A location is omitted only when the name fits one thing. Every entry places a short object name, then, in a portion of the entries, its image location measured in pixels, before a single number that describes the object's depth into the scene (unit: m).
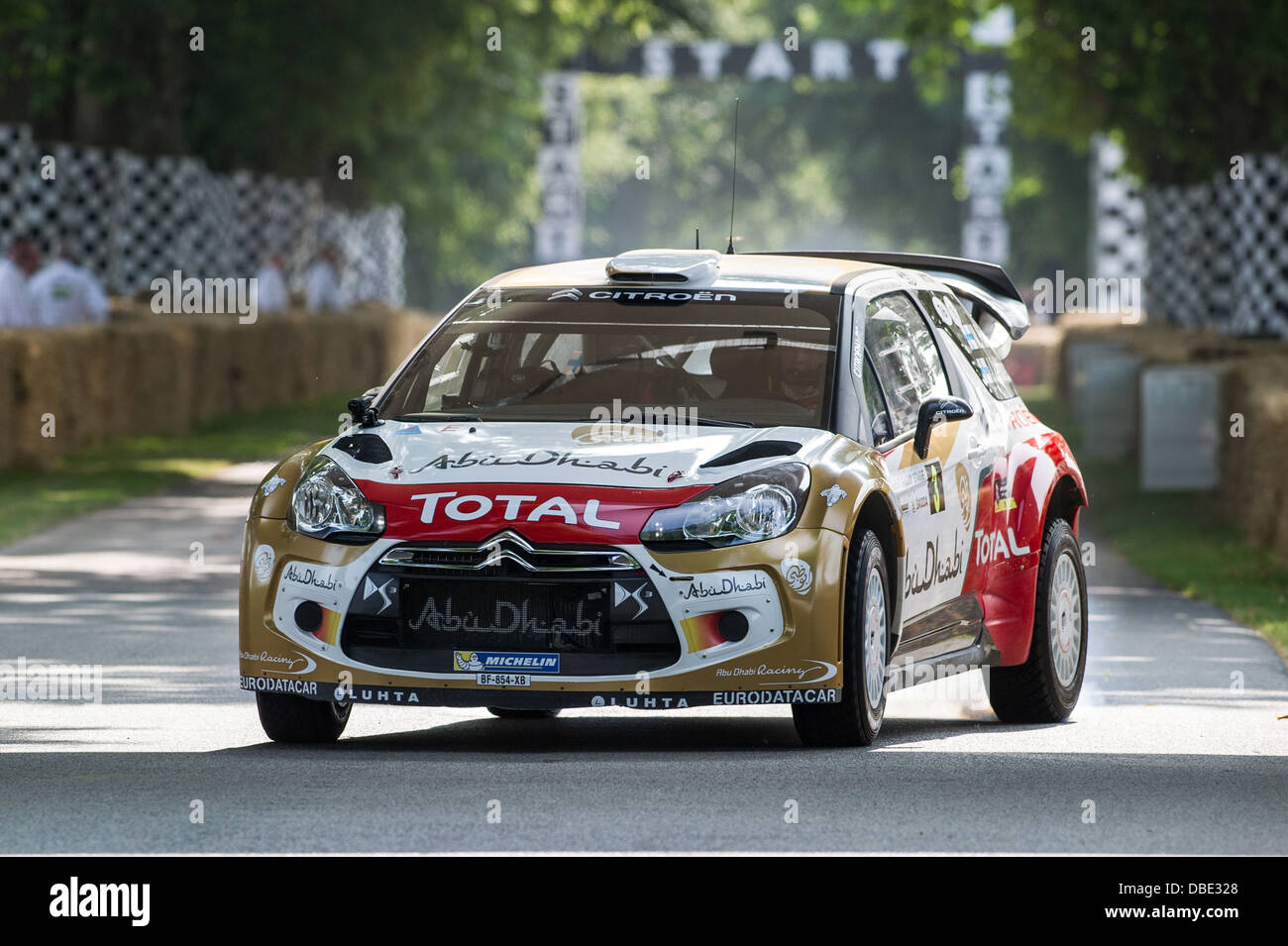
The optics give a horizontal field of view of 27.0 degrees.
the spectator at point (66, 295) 25.77
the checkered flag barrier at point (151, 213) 31.59
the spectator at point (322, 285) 41.12
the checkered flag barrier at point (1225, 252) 30.28
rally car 8.33
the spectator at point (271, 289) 37.91
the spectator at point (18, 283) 24.03
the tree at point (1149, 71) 29.12
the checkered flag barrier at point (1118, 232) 55.88
